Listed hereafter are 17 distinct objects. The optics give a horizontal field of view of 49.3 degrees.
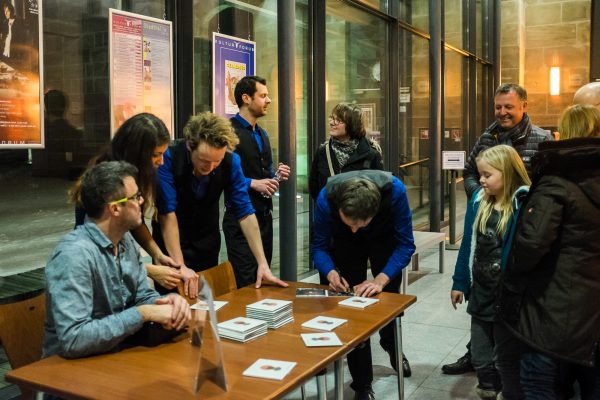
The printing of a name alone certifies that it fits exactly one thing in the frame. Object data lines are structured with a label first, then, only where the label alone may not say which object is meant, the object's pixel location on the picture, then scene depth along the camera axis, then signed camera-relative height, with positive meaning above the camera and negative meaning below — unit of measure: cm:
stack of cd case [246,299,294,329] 268 -65
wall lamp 1376 +152
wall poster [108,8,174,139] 414 +60
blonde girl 337 -43
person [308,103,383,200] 440 +6
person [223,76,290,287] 425 -11
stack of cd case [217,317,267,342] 249 -67
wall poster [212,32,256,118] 508 +72
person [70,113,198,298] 290 +3
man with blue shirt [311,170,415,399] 325 -49
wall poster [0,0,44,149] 348 +45
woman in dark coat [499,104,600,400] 254 -43
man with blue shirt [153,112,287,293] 322 -20
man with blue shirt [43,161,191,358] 223 -44
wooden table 197 -70
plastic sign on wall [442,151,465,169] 819 -7
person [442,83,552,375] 439 +16
